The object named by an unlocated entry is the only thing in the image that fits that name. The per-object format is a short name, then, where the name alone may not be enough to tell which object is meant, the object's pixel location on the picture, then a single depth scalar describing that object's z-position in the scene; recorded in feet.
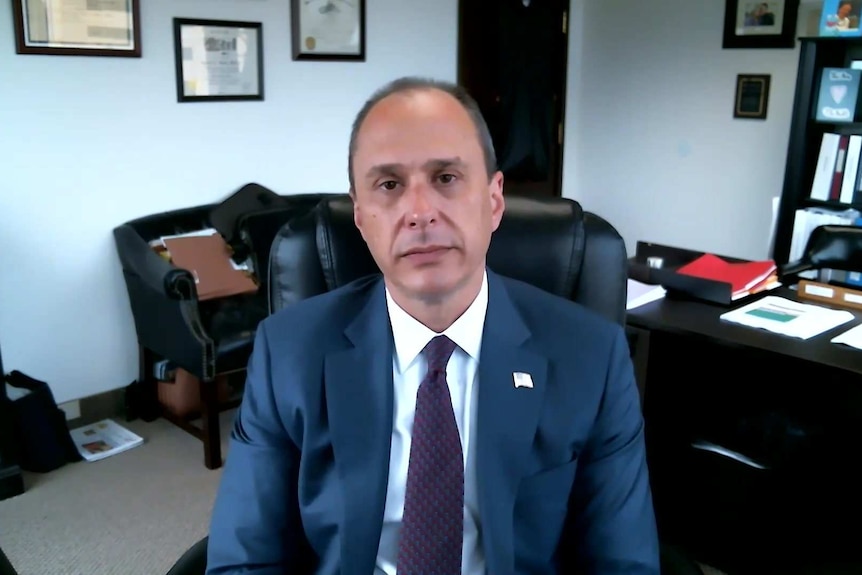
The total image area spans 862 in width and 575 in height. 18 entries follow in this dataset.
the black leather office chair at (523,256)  4.69
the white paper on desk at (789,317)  6.47
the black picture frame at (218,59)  10.76
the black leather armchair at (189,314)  9.28
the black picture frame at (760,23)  13.11
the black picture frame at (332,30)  11.93
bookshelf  11.47
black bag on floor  9.20
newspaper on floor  9.90
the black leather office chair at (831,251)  7.60
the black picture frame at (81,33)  9.15
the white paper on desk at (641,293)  7.23
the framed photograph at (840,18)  10.79
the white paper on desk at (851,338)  6.16
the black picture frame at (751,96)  13.64
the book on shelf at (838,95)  11.25
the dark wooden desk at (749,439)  6.40
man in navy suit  3.76
